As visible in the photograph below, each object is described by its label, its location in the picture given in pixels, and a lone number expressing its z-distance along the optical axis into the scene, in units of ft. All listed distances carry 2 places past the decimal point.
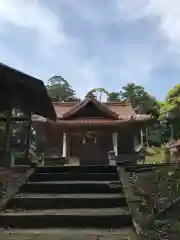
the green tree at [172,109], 59.17
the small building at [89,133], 32.79
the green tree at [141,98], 72.51
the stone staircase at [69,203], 9.19
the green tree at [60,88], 87.52
